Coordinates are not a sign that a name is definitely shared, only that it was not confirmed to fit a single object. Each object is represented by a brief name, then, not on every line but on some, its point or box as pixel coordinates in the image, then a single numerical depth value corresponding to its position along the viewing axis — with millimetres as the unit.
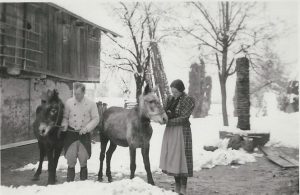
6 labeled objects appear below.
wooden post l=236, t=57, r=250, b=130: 11891
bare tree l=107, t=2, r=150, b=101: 17477
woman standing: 5957
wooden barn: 8484
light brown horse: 6374
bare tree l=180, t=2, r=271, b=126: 14195
